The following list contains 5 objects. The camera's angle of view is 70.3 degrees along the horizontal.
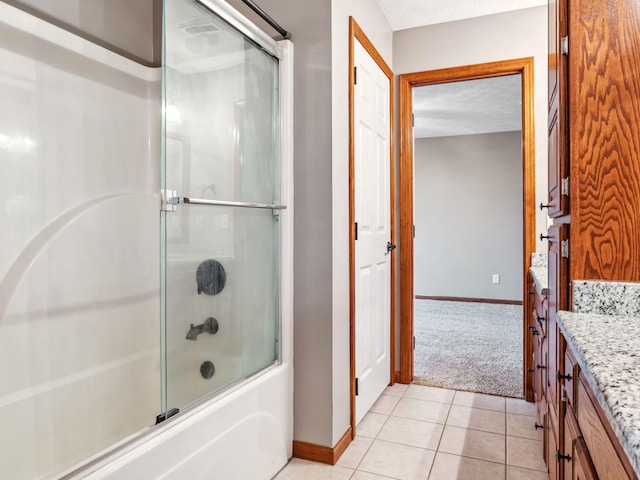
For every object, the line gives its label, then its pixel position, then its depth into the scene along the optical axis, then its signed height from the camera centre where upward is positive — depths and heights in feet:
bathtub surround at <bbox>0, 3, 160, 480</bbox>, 5.14 -0.09
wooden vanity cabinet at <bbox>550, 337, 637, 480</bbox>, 2.35 -1.30
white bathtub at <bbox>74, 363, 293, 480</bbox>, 4.33 -2.28
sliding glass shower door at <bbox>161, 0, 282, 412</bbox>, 5.15 +0.44
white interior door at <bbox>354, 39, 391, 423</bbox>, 8.30 +0.21
